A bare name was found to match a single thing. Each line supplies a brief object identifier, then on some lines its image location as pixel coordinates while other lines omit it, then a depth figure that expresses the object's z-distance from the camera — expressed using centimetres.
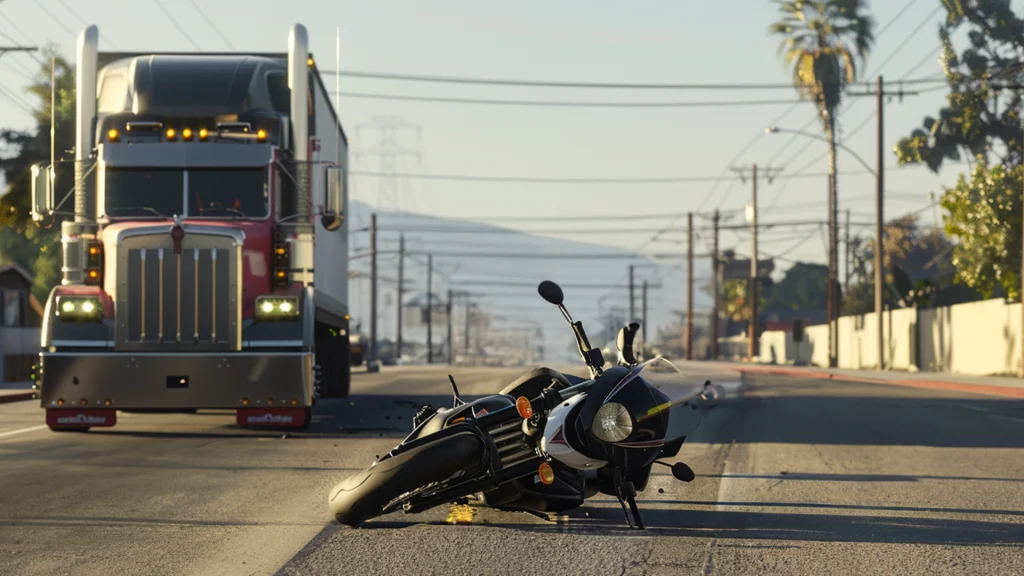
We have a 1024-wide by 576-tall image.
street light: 4919
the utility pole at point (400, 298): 10221
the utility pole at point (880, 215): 4906
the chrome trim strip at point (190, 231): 1605
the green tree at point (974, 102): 5641
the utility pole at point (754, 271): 7488
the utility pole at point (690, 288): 7714
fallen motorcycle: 761
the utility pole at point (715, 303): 8512
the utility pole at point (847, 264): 8688
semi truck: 1562
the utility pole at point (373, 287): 8000
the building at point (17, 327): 3919
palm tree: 6144
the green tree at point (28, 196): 4900
